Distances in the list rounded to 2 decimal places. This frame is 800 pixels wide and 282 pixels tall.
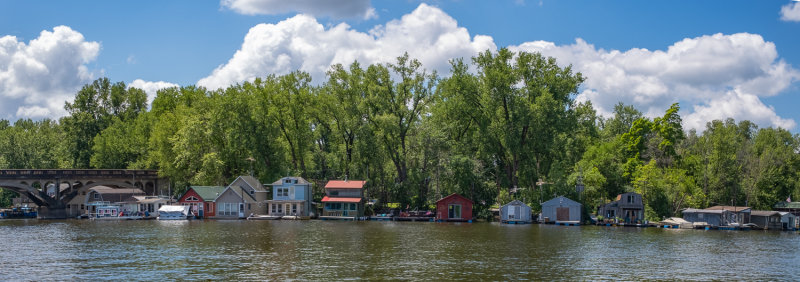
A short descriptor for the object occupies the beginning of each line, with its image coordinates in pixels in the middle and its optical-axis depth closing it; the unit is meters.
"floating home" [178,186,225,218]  84.19
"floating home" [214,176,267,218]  83.62
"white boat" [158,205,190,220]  82.44
